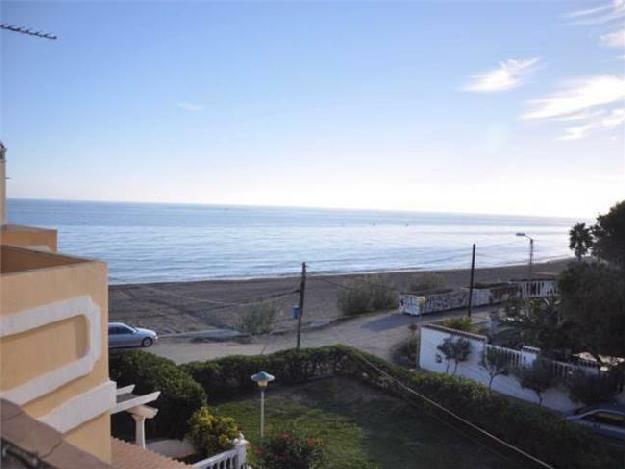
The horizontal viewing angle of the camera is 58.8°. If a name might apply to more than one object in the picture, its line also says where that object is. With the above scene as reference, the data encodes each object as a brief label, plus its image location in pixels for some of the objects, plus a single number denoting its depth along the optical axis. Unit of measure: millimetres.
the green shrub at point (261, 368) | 14656
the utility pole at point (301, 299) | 19203
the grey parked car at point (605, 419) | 12211
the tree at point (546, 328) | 14805
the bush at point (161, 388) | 11133
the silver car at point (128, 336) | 21703
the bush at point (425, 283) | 35031
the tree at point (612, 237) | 12180
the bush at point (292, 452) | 8914
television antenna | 5848
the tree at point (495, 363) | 15633
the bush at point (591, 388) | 13164
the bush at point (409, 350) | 19547
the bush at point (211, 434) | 9914
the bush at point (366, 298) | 30719
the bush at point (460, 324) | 19953
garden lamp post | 11464
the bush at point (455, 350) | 16891
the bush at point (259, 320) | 26125
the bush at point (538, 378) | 14242
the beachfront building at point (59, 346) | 3762
